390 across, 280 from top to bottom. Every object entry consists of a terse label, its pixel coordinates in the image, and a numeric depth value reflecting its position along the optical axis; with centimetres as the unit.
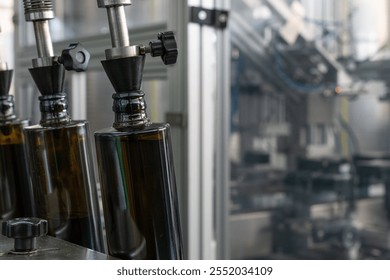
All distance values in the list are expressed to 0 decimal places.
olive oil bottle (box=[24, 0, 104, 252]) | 98
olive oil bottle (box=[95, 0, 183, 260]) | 90
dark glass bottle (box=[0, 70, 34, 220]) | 110
